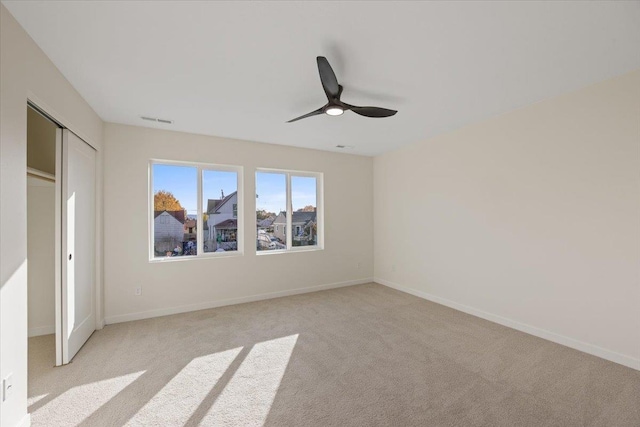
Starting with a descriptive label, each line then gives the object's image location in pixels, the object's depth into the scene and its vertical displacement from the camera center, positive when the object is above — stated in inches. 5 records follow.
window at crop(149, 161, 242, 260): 156.8 +6.1
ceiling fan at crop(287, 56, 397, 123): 76.8 +38.9
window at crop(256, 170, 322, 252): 185.9 +5.4
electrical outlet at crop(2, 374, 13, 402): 62.1 -37.3
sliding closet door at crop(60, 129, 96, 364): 100.1 -8.7
